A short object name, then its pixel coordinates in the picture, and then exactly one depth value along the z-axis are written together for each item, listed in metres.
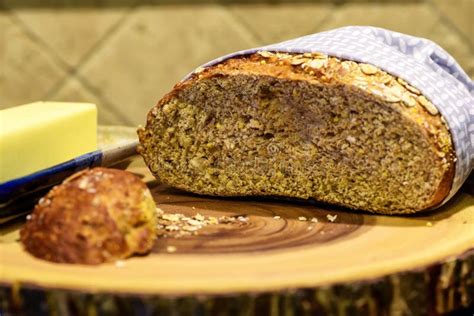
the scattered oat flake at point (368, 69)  0.66
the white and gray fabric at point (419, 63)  0.66
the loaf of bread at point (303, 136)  0.65
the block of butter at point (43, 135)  0.64
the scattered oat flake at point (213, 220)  0.65
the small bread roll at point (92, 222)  0.58
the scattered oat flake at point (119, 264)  0.58
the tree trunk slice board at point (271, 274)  0.55
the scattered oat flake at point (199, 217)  0.65
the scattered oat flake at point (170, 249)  0.60
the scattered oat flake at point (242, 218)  0.65
